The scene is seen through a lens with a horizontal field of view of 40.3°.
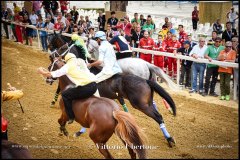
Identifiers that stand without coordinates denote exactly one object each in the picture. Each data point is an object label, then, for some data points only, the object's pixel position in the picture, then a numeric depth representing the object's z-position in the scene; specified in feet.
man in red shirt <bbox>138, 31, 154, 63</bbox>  37.55
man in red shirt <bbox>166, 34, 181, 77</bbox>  36.04
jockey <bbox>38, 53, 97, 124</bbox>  20.39
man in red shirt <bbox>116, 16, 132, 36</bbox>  45.01
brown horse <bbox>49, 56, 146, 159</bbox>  17.61
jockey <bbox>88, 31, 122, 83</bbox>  24.81
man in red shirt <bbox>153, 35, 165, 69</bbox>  36.81
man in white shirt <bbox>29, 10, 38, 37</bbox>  59.62
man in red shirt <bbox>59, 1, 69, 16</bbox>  72.79
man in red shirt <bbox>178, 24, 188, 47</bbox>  38.87
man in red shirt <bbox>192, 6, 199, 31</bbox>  57.72
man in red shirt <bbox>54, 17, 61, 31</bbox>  51.98
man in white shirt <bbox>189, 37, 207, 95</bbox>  32.19
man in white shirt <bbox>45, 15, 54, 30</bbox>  52.60
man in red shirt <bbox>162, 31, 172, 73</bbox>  36.52
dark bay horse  22.25
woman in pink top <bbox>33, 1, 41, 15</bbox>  71.46
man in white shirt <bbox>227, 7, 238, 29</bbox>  49.57
